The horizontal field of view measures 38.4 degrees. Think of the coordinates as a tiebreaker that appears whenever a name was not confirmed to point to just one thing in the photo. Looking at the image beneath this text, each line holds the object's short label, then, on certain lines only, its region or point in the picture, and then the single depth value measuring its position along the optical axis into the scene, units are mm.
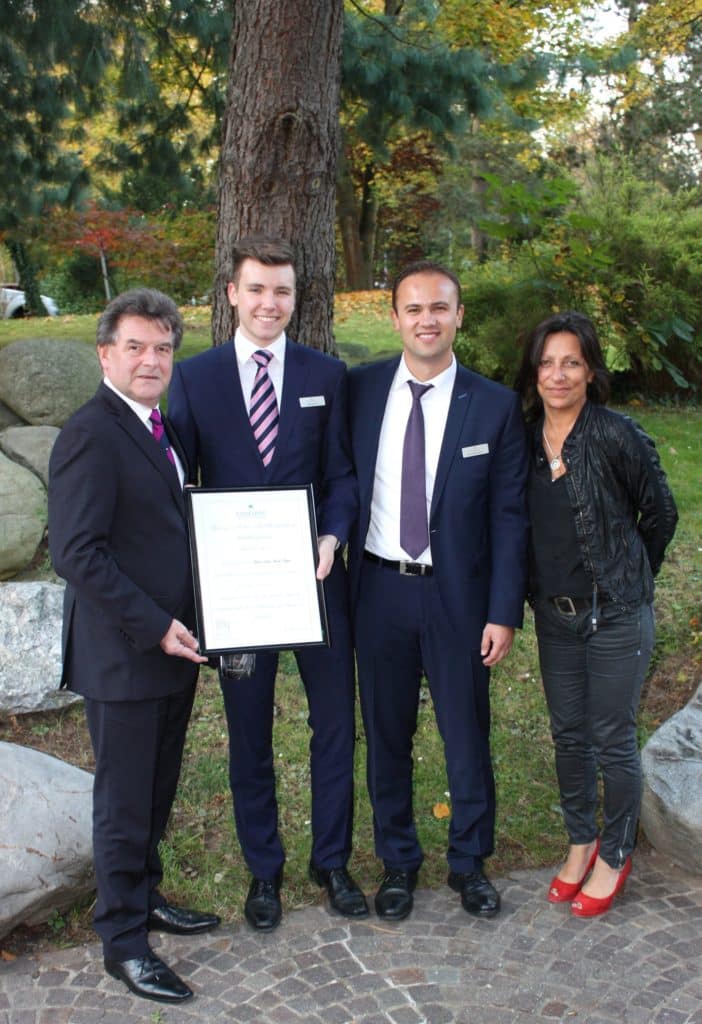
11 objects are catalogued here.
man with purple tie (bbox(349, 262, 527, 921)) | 3875
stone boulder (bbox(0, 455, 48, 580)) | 6969
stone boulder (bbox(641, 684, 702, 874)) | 4348
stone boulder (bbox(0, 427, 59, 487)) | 7832
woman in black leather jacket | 3852
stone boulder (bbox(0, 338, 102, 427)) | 8656
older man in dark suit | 3307
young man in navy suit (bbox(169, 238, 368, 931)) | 3824
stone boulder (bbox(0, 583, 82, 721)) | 5648
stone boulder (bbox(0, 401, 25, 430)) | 8805
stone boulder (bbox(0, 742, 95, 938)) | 3953
